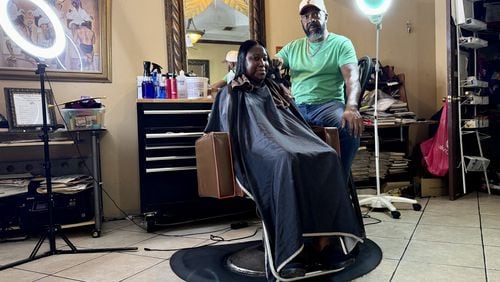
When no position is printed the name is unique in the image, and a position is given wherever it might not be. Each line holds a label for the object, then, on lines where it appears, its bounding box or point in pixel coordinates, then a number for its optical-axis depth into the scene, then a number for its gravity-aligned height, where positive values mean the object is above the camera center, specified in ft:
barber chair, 5.83 -0.64
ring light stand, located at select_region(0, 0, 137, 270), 7.13 +1.53
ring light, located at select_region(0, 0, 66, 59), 7.08 +1.92
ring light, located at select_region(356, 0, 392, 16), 10.22 +3.25
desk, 9.09 -0.45
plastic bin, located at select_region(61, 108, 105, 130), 8.93 +0.43
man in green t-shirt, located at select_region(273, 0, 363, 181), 7.31 +1.11
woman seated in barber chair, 5.13 -0.58
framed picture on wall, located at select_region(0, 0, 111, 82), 9.29 +2.43
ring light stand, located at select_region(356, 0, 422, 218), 10.25 -0.47
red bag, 11.84 -0.70
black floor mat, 6.02 -2.21
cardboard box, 12.11 -1.80
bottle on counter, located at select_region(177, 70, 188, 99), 10.02 +1.22
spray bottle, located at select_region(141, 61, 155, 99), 9.77 +1.18
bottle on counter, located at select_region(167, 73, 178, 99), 9.89 +1.23
